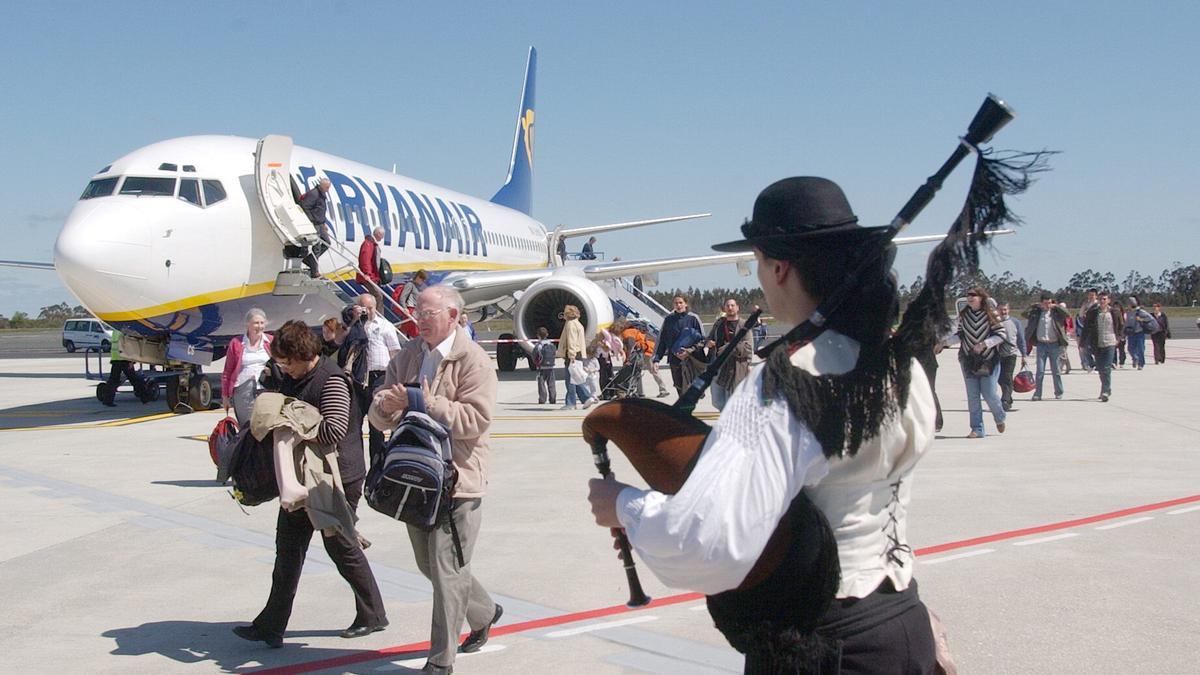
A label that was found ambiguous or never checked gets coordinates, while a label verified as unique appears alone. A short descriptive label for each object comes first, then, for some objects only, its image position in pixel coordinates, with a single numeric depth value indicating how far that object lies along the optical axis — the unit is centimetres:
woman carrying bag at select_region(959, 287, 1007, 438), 1141
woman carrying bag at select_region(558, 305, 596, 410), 1544
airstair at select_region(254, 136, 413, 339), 1462
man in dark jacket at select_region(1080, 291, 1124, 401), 1504
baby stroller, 1330
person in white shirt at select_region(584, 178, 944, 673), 168
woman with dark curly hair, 485
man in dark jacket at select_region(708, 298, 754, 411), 1099
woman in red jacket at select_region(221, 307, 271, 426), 920
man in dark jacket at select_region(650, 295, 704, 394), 1233
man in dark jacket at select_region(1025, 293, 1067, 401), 1543
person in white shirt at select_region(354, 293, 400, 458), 1055
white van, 3928
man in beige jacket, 434
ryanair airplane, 1293
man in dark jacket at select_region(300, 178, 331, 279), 1516
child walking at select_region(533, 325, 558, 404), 1588
